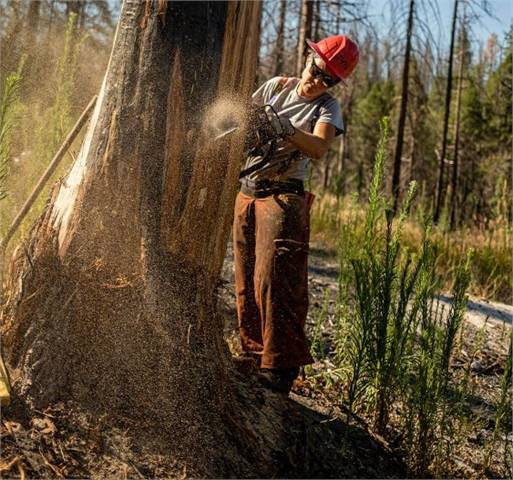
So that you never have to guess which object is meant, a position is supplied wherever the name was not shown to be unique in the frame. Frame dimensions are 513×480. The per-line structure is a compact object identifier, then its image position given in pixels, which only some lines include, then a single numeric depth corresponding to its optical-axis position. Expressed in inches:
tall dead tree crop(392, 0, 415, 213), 477.4
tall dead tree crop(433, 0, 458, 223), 541.3
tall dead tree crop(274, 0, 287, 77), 402.2
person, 111.6
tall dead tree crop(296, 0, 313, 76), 346.0
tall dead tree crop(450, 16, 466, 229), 635.8
